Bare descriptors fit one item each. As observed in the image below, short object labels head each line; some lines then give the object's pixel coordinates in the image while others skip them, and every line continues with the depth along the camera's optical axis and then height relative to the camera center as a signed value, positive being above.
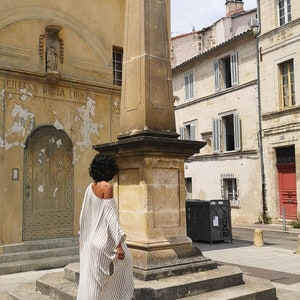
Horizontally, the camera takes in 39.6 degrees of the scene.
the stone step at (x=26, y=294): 5.57 -1.41
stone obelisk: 5.38 +0.45
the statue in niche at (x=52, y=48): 9.65 +3.34
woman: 4.07 -0.57
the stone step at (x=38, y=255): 8.55 -1.38
